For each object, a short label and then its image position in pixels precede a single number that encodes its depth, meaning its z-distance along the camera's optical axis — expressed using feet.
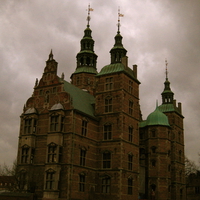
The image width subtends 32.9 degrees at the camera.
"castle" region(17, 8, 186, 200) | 142.92
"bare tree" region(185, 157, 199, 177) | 290.76
